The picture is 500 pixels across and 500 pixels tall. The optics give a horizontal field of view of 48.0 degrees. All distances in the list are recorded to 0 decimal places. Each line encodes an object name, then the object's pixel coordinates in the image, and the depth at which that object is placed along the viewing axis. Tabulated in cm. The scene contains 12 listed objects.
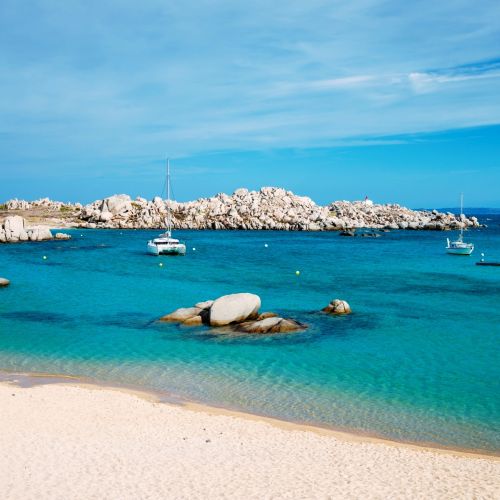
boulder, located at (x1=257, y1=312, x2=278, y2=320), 3175
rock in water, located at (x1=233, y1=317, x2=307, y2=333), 2945
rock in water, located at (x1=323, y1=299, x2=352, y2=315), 3531
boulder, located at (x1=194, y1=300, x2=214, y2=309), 3275
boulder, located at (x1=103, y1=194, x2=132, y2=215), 16462
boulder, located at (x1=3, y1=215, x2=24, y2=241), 10706
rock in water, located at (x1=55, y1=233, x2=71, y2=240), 11075
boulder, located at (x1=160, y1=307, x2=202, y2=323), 3244
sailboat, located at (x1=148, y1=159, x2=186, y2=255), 7706
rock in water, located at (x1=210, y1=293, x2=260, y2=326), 3066
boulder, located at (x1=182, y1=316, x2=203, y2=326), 3123
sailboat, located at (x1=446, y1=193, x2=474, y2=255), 7738
